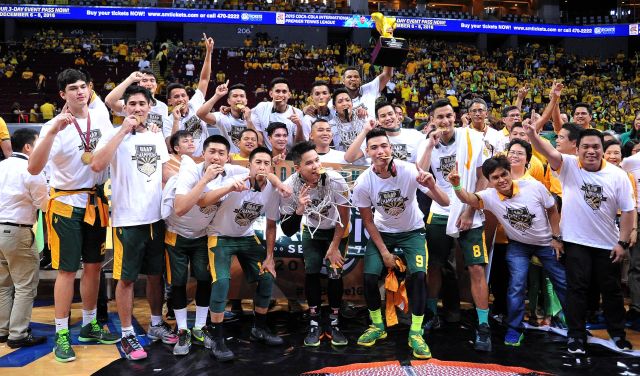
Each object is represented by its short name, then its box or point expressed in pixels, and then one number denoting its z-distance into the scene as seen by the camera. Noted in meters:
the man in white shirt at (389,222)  5.14
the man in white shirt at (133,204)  4.96
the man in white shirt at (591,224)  5.05
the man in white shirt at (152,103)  5.88
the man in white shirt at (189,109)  6.43
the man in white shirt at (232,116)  6.55
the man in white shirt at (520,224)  5.25
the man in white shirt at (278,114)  6.55
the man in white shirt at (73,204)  4.93
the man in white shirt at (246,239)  5.01
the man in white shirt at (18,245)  5.21
